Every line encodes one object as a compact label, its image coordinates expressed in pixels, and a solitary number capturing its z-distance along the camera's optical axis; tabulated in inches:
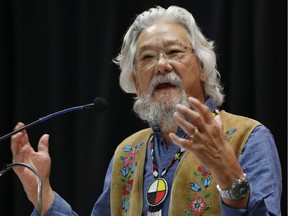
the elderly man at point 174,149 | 198.2
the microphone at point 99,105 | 206.8
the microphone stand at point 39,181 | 200.3
